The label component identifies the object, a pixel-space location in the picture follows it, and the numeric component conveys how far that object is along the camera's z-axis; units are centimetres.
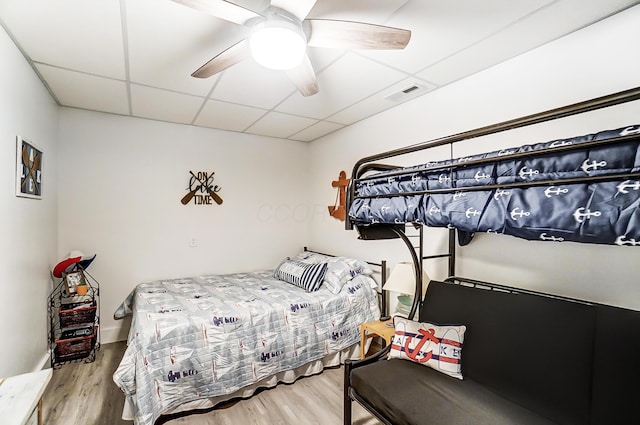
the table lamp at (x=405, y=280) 248
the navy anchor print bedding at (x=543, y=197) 101
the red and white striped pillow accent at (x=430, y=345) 187
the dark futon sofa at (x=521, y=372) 142
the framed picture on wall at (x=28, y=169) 211
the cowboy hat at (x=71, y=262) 290
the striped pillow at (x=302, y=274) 317
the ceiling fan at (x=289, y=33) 146
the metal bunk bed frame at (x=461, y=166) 100
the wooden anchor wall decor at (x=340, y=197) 382
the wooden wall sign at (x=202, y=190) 381
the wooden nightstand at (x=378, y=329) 253
